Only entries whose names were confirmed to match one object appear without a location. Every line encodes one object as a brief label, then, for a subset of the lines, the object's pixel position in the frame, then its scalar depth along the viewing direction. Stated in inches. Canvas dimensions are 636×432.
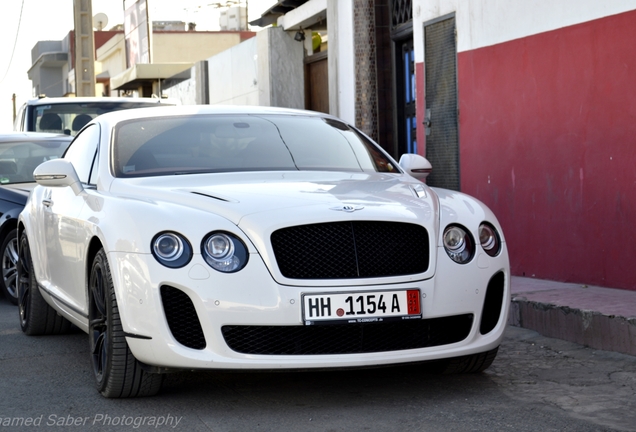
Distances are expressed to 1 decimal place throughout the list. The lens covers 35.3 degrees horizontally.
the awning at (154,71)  1112.2
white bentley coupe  167.5
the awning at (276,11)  628.1
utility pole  1024.9
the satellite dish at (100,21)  2030.5
